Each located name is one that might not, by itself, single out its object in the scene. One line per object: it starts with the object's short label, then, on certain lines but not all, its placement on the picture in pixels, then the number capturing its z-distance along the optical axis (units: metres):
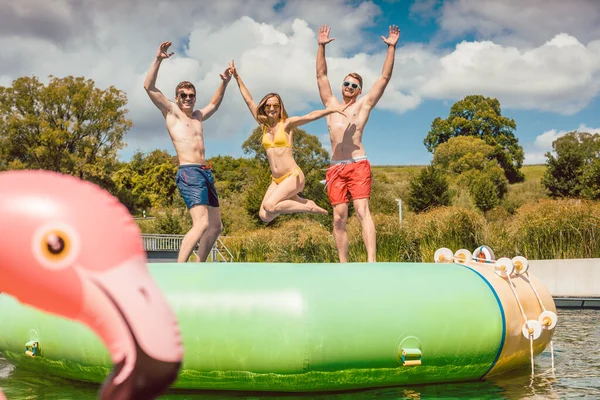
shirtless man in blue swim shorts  6.13
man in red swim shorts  6.42
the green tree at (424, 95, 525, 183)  59.31
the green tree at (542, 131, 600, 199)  34.22
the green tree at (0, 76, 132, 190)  33.59
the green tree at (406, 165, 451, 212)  27.70
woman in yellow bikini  6.24
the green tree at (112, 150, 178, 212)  47.09
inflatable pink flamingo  1.60
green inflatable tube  4.48
